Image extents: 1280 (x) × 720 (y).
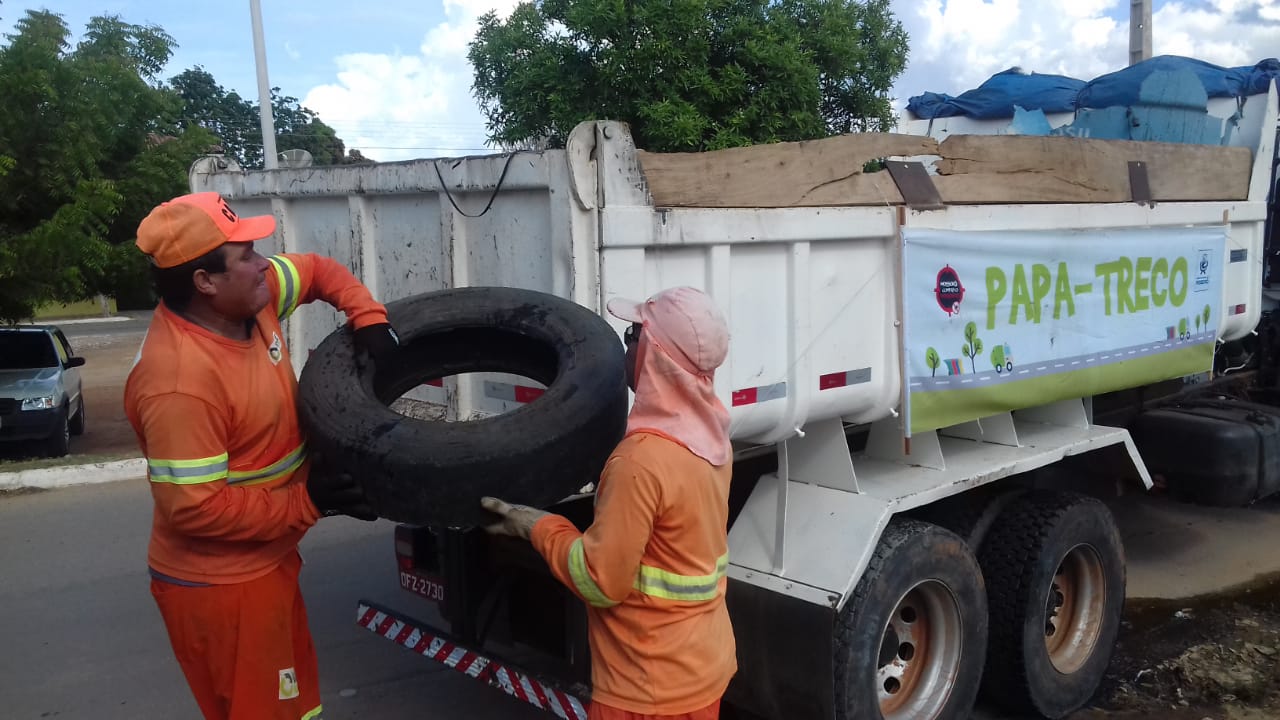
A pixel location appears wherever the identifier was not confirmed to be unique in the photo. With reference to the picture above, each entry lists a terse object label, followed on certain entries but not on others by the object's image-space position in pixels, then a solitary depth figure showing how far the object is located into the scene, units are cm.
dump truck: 310
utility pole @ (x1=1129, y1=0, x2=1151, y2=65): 978
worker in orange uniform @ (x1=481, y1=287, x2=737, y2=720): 223
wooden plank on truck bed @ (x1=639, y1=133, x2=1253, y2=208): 311
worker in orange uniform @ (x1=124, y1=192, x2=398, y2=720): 237
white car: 932
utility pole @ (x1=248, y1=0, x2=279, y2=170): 1177
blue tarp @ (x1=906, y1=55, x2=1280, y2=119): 599
